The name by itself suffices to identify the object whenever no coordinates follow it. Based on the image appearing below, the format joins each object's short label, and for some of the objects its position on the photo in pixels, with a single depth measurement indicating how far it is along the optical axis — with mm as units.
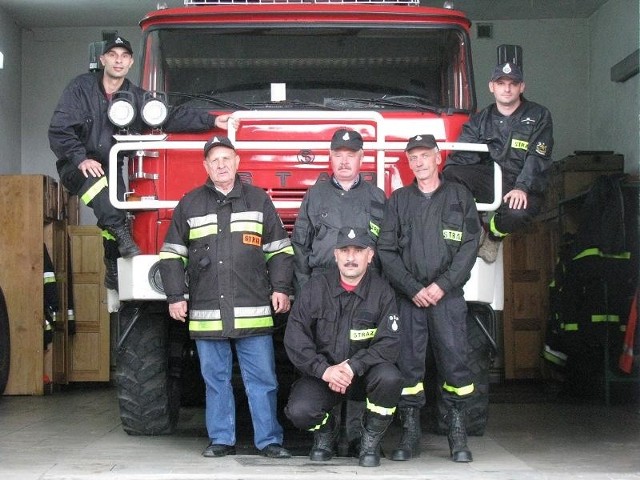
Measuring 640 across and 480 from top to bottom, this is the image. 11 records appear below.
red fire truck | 6523
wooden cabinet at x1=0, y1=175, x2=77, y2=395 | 10438
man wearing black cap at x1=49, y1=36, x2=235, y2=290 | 6383
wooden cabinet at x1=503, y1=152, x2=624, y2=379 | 11648
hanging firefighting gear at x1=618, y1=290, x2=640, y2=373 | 9086
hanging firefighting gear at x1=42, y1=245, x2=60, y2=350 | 10547
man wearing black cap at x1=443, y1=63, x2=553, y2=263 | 6449
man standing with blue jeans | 6078
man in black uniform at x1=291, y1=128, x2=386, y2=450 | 6082
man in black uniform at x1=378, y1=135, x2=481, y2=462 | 6078
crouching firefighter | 5848
